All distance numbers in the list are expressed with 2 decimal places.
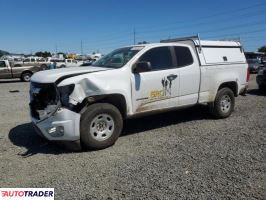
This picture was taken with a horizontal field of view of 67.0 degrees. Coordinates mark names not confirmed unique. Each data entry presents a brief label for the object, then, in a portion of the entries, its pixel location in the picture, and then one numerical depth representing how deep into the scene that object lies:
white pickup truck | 3.37
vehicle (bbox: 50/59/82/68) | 24.19
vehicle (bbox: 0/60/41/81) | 13.88
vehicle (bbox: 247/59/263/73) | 18.36
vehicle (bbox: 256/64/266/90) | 8.53
